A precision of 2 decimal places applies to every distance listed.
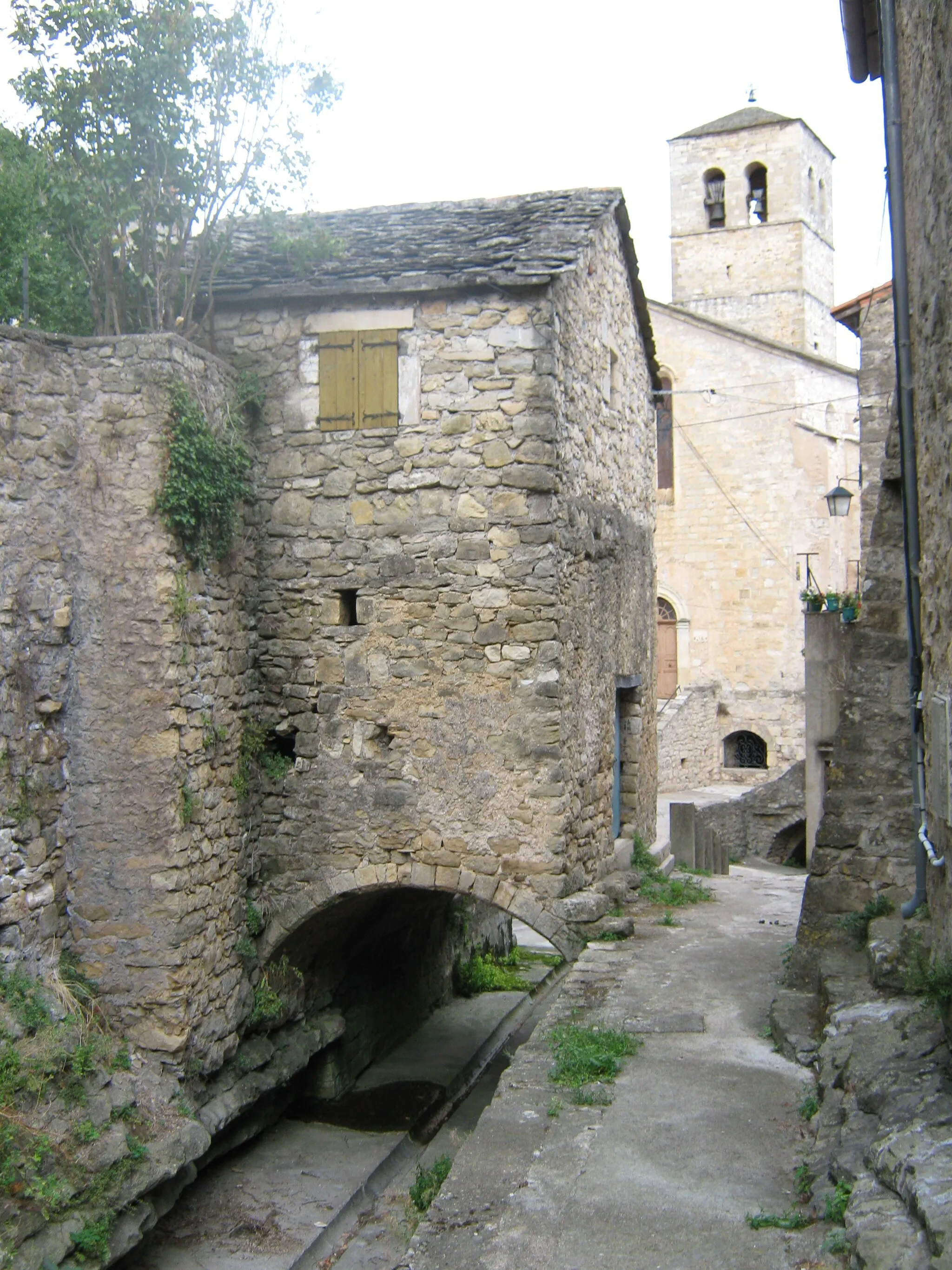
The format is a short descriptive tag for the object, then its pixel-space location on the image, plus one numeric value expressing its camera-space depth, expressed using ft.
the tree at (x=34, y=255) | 26.68
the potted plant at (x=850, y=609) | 37.47
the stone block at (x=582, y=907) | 27.78
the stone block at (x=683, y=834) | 44.86
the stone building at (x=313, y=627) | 24.50
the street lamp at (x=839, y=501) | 46.39
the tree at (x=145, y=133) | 27.40
